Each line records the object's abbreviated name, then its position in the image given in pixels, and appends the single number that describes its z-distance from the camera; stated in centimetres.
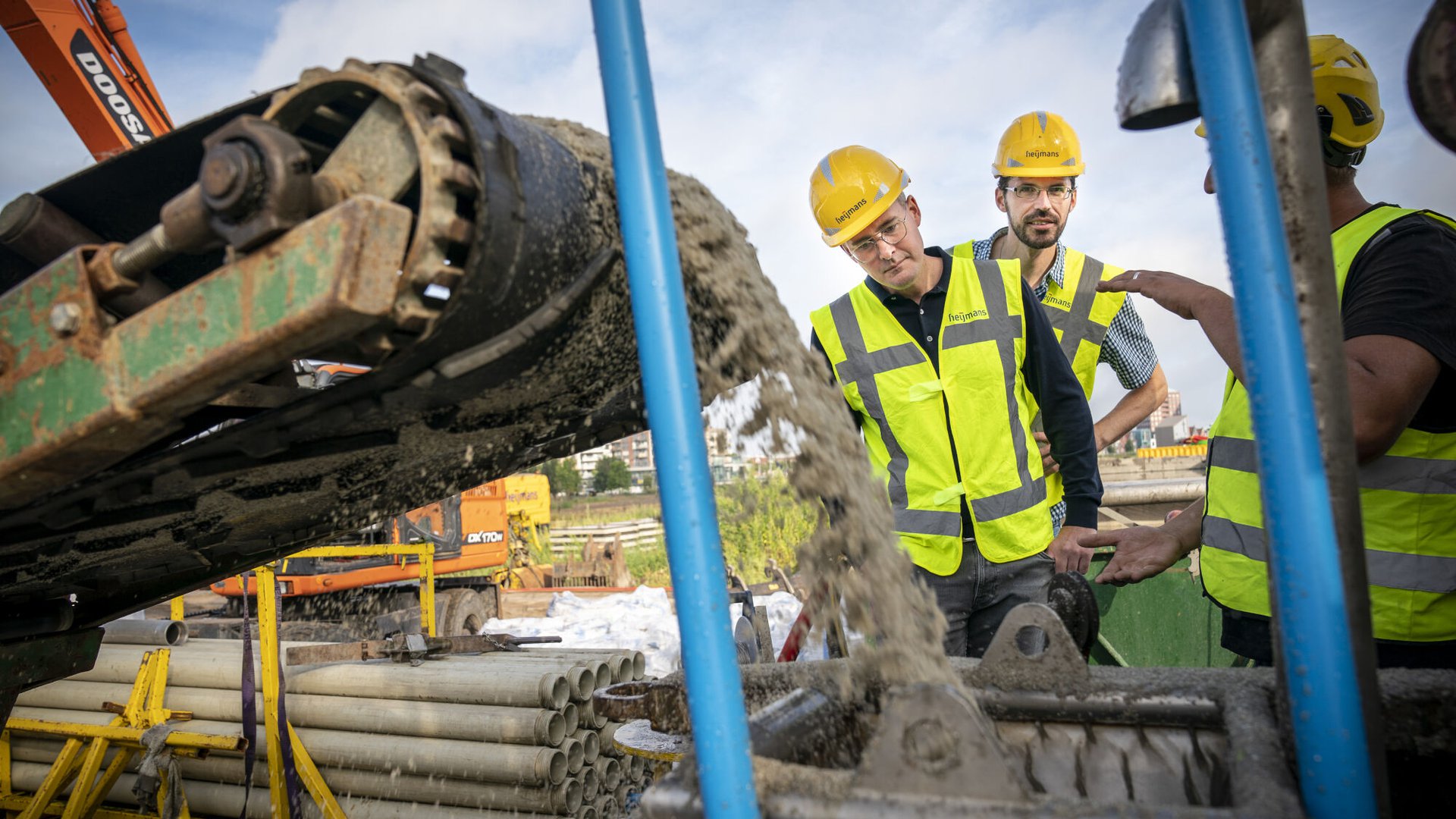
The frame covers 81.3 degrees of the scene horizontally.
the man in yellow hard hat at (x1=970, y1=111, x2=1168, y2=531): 371
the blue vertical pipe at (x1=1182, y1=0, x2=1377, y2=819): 78
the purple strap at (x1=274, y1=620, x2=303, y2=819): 379
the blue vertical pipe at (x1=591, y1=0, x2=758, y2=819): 90
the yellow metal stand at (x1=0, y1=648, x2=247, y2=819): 409
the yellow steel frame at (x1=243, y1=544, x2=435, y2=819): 391
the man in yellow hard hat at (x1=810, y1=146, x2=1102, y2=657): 283
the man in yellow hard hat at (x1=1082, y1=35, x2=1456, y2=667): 159
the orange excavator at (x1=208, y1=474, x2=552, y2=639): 839
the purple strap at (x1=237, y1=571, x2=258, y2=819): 361
